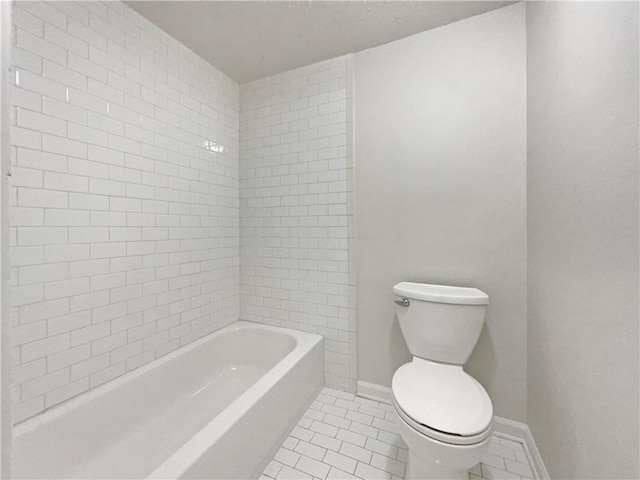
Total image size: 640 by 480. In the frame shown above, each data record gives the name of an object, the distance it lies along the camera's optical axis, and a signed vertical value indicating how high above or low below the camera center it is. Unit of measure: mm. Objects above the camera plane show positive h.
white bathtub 1056 -862
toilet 975 -659
